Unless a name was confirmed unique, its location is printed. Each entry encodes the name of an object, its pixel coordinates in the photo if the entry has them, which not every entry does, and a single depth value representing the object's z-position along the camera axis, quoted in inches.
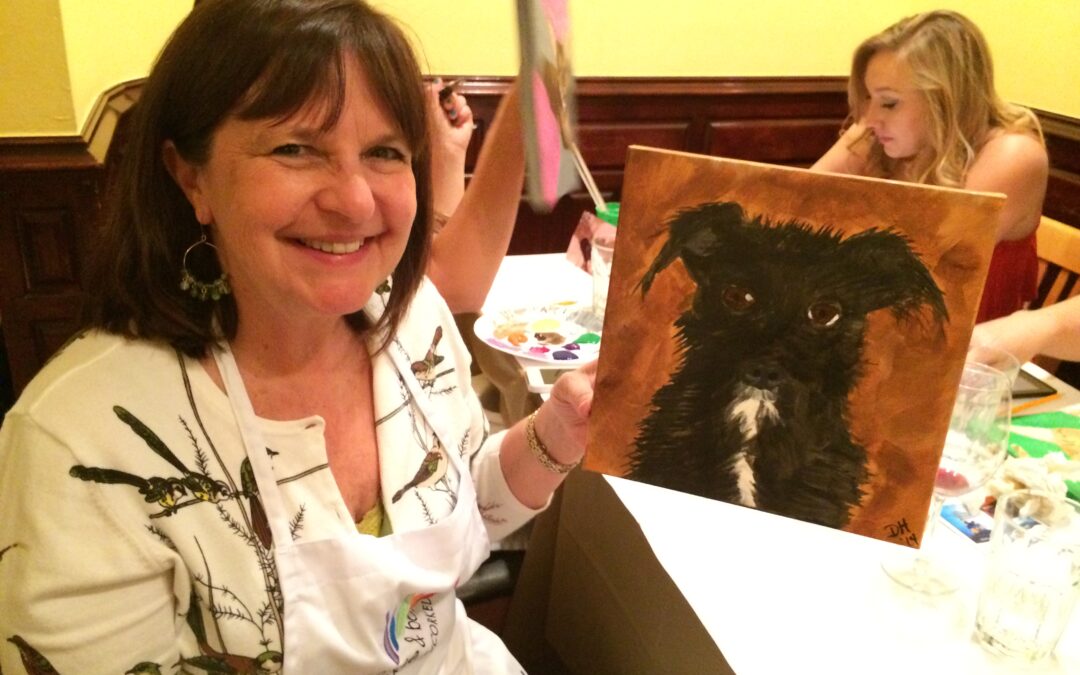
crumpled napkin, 41.3
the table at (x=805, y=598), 32.5
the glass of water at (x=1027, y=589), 31.7
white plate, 56.4
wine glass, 35.4
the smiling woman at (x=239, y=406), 29.6
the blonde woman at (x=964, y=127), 75.1
